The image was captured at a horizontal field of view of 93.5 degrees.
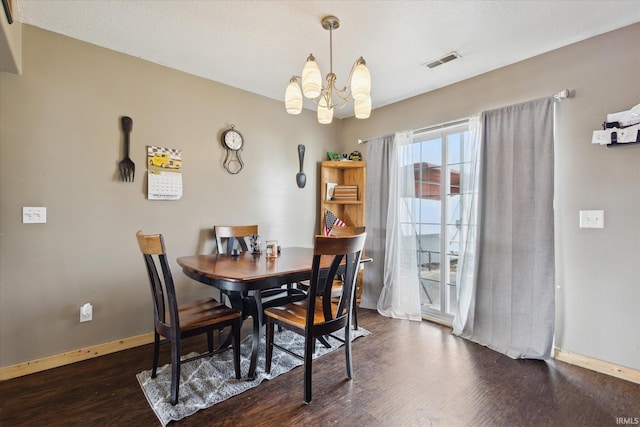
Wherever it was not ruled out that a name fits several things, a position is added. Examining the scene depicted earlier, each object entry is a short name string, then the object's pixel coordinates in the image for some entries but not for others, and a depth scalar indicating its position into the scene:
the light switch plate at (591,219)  2.17
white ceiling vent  2.51
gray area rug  1.71
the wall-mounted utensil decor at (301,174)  3.73
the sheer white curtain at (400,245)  3.27
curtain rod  2.30
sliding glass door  3.08
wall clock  3.10
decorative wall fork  2.50
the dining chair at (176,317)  1.71
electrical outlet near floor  2.32
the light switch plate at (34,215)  2.13
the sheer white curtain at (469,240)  2.74
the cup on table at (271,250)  2.45
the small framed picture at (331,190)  3.93
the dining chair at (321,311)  1.76
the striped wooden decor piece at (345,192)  3.86
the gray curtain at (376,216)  3.56
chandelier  1.88
